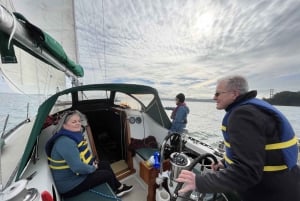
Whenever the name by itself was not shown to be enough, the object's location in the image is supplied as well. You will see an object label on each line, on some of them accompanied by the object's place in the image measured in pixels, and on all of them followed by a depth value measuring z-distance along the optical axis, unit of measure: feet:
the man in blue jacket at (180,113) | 12.28
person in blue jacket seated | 5.16
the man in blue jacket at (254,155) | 2.59
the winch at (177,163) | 4.89
